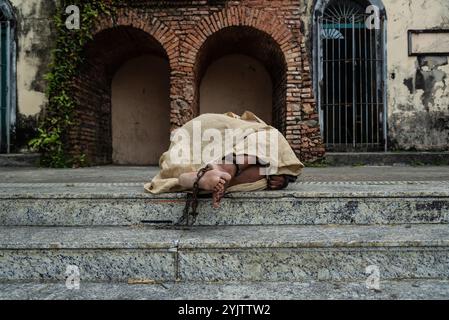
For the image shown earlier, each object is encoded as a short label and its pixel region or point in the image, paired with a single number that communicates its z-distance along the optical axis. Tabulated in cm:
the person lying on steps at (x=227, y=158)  262
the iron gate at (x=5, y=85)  799
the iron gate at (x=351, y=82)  805
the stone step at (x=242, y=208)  266
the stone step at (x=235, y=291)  188
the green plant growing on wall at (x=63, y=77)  680
